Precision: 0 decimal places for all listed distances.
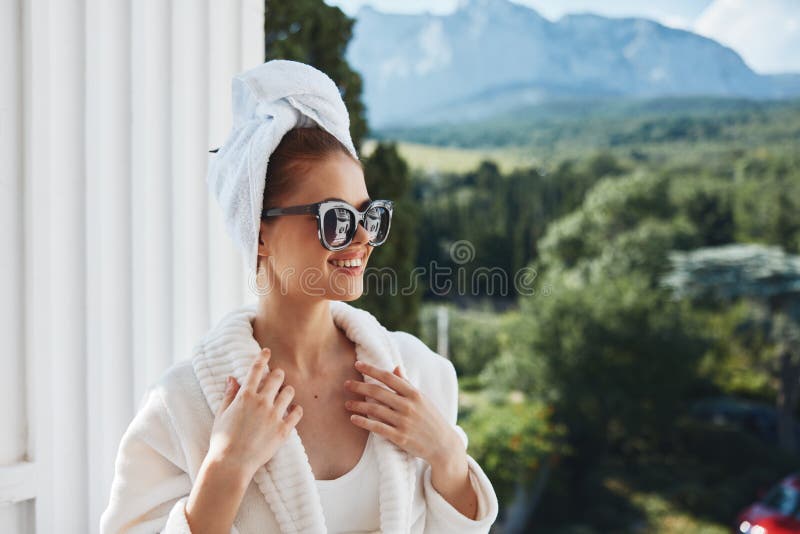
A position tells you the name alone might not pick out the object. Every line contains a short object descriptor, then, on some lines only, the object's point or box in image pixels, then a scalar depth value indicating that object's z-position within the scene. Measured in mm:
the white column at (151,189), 1316
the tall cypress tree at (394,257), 4848
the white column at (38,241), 1185
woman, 923
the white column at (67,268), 1222
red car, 5629
